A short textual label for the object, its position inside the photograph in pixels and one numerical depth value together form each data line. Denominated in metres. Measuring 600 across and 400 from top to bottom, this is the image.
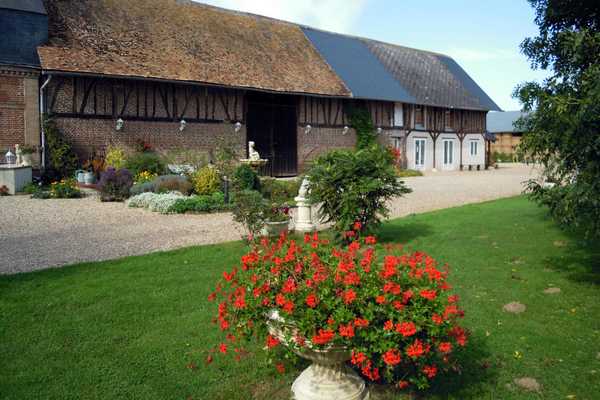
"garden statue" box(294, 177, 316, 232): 9.62
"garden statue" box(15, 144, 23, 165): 16.12
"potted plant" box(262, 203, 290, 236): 9.01
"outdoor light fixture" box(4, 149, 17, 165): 15.87
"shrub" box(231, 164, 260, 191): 13.39
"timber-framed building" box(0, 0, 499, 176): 17.42
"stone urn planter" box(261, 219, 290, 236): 9.06
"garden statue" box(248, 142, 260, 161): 15.51
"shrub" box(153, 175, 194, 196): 14.12
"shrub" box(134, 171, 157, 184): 15.75
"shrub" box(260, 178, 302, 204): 14.16
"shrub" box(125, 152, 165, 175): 16.81
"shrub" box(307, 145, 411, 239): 8.18
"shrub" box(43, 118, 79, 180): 17.17
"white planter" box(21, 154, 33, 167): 16.45
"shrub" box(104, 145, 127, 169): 17.25
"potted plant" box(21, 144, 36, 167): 16.62
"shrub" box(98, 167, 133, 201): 14.04
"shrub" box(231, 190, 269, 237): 8.57
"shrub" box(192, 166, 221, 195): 14.21
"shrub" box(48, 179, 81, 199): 14.55
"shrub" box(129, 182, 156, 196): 14.25
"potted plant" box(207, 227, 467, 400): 3.23
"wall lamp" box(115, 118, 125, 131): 18.55
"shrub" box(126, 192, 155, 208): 12.87
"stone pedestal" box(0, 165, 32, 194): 15.24
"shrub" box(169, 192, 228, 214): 12.32
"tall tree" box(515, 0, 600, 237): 5.14
